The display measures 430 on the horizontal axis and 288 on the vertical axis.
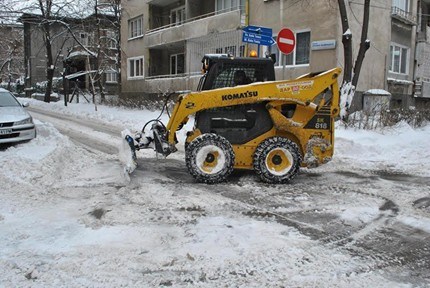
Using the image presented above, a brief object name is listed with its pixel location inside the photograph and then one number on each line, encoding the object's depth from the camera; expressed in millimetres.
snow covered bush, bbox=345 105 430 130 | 12359
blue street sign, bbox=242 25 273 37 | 10917
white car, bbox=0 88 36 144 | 9164
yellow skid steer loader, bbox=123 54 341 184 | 7145
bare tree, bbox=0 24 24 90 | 51219
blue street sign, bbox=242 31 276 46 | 10836
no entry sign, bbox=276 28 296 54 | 10547
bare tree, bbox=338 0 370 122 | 13656
